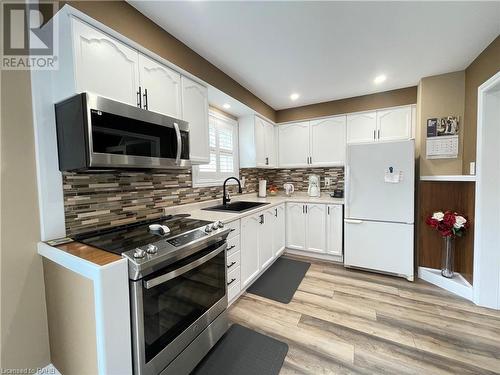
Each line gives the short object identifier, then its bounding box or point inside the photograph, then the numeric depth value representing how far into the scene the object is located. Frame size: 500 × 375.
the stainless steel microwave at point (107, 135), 1.09
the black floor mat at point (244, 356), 1.38
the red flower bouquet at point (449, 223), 2.20
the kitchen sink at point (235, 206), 2.46
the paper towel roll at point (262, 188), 3.62
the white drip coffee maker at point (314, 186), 3.53
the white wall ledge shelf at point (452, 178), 2.12
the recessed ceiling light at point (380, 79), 2.55
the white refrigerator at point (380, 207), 2.47
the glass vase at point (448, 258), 2.35
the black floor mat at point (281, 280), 2.25
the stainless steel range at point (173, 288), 1.00
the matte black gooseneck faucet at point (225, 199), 2.61
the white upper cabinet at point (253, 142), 3.21
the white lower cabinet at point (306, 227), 3.06
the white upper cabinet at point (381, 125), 2.92
